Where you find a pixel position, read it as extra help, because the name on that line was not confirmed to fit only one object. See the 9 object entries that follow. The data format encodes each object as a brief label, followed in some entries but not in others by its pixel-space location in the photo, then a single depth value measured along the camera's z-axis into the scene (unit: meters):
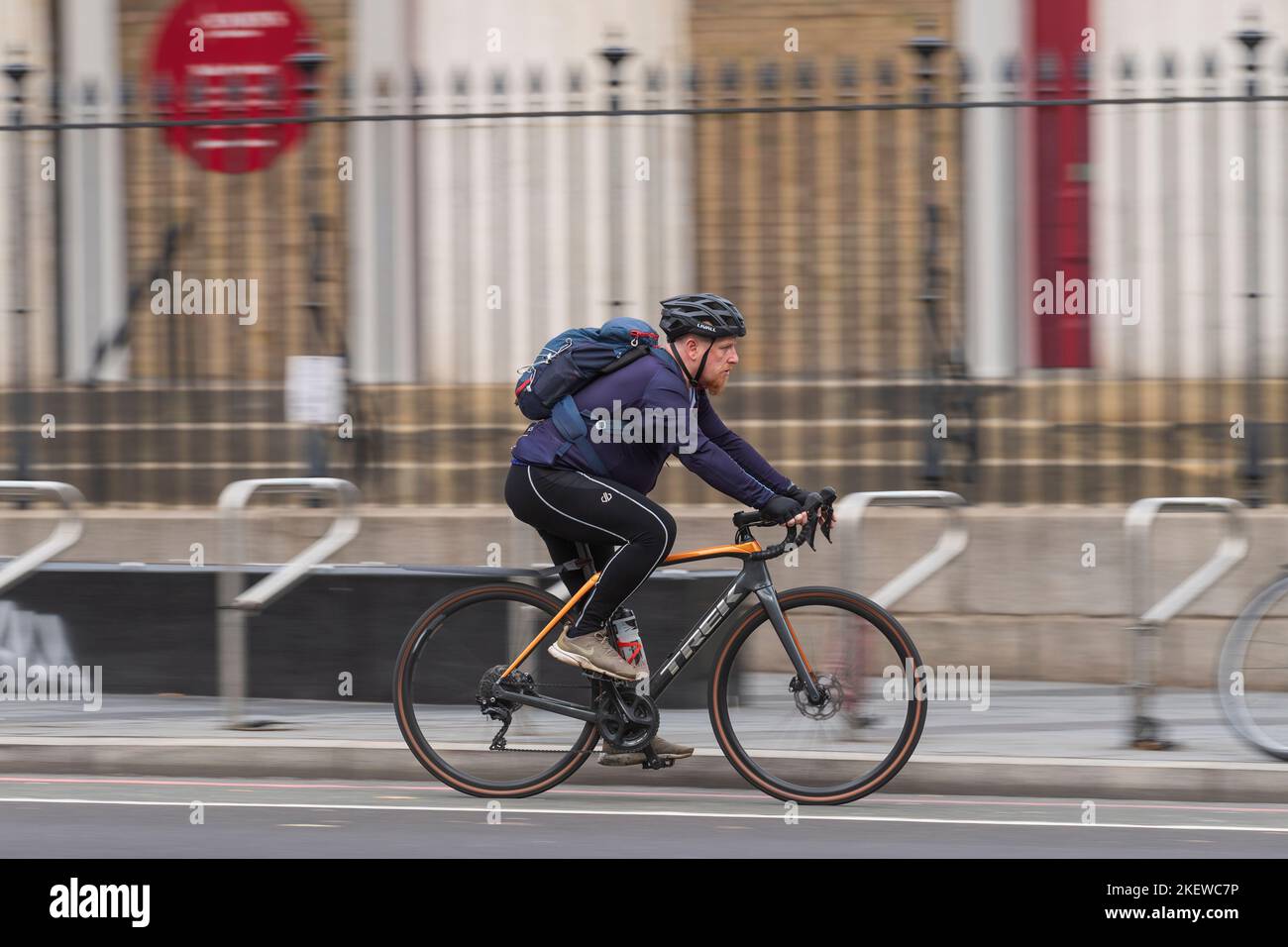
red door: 20.11
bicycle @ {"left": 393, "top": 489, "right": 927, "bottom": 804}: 13.69
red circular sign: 26.25
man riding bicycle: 13.27
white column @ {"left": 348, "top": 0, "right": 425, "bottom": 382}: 20.86
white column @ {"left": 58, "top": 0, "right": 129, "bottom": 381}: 21.25
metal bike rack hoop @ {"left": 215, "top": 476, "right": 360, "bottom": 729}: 16.05
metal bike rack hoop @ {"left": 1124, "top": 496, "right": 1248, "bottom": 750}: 15.25
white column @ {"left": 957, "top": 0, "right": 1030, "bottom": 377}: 19.80
